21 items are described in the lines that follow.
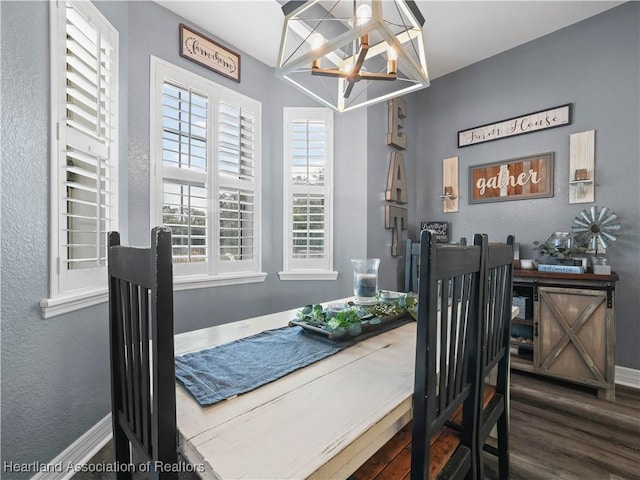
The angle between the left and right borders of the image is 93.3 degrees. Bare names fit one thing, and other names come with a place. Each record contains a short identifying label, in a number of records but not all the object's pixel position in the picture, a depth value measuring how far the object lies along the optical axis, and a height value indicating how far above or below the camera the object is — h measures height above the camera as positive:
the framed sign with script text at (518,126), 2.94 +1.18
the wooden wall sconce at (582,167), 2.74 +0.65
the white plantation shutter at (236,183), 2.87 +0.50
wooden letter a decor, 3.42 +0.63
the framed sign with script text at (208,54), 2.58 +1.64
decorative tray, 1.28 -0.40
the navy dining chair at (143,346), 0.61 -0.27
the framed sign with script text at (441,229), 3.72 +0.09
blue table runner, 0.86 -0.44
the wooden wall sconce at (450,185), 3.67 +0.63
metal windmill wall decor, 2.58 +0.08
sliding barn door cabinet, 2.33 -0.74
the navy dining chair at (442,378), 0.77 -0.41
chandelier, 1.13 +0.86
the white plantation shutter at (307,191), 3.26 +0.47
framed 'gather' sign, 3.03 +0.62
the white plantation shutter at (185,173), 2.50 +0.52
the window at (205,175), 2.48 +0.53
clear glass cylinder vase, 1.79 -0.27
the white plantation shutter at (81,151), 1.52 +0.46
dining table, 0.58 -0.44
